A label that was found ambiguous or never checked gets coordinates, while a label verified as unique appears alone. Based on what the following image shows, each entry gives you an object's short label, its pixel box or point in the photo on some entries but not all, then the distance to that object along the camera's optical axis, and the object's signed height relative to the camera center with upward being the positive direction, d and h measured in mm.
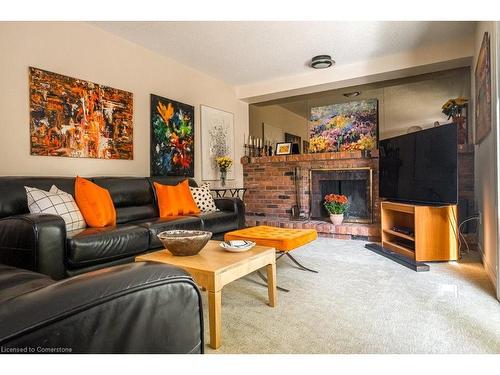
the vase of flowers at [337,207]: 4332 -301
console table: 4733 -91
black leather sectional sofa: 1841 -311
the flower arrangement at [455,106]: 3664 +906
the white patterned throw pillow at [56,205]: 2236 -118
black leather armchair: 546 -244
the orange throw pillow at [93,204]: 2523 -134
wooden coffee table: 1486 -415
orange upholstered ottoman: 2297 -389
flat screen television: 2785 +175
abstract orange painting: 2766 +684
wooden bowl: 1739 -306
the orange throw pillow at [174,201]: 3270 -143
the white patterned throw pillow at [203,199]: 3602 -142
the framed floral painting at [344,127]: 4676 +896
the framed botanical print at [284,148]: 5282 +630
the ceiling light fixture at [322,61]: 3992 +1593
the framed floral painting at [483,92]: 2425 +786
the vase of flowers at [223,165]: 4660 +322
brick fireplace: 4375 -50
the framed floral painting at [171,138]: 3844 +636
